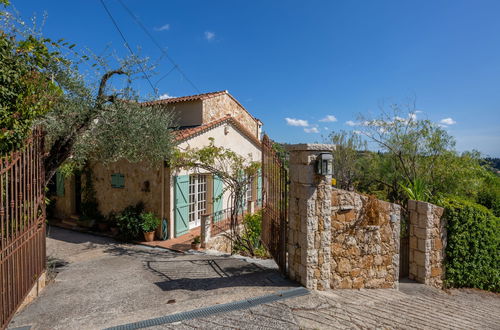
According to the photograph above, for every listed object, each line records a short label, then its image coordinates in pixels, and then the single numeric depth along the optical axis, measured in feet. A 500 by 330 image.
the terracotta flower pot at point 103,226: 31.63
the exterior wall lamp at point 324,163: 14.37
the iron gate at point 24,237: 10.77
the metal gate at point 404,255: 20.62
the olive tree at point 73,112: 9.99
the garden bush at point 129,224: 27.96
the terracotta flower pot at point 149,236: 27.78
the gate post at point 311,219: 14.64
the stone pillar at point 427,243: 19.15
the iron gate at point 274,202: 16.93
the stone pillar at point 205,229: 27.07
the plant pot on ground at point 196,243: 26.27
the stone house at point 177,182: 29.12
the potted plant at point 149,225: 27.66
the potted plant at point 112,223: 30.14
